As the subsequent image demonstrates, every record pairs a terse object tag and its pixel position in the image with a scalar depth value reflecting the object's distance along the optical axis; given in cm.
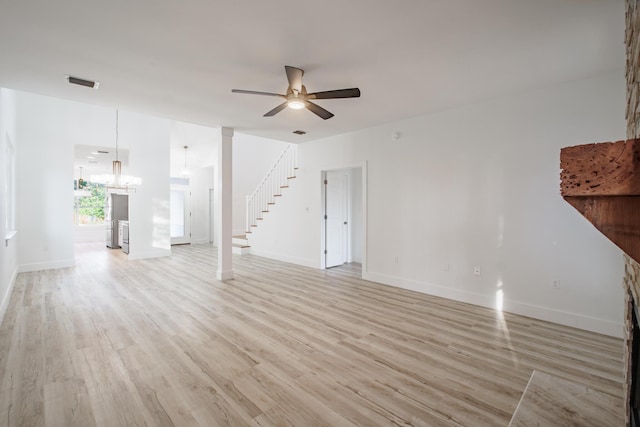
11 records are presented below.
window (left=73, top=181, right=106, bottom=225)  1141
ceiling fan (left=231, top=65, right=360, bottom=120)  285
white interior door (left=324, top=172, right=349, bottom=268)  668
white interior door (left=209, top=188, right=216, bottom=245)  1089
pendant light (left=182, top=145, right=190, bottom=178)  1058
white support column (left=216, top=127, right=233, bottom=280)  553
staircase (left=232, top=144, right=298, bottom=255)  756
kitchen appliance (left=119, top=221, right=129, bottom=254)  869
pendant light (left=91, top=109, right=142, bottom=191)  658
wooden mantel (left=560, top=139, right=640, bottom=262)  67
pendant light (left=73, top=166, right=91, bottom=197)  1130
